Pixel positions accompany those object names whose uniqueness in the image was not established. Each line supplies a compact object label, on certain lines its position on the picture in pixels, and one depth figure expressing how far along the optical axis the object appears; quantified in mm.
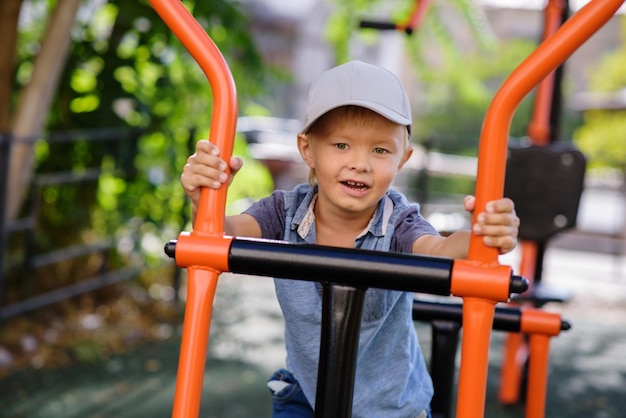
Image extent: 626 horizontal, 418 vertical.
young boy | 1431
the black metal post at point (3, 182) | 3406
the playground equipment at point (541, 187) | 3082
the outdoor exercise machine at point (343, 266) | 1243
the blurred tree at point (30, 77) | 3625
